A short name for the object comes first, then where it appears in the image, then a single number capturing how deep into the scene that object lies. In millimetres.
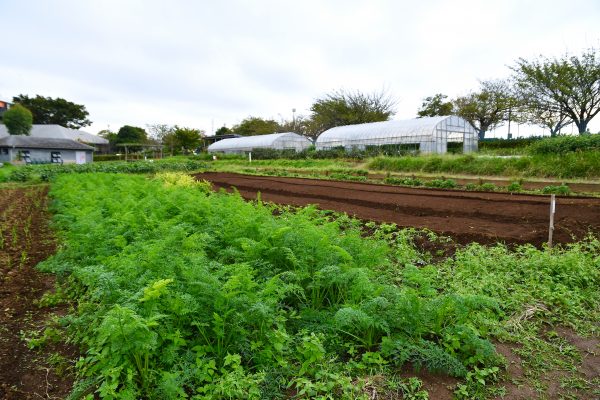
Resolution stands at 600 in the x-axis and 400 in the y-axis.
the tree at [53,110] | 60094
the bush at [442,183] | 14555
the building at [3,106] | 54766
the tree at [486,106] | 36469
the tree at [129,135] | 60625
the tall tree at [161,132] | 62619
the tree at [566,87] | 25438
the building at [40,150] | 39344
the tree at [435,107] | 44438
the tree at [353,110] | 45812
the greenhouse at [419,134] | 26281
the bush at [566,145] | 15109
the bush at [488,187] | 13464
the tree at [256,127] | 59625
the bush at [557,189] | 11641
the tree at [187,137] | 50875
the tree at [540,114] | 28188
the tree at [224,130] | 72150
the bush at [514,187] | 12891
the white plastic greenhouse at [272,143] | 40969
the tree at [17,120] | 43656
